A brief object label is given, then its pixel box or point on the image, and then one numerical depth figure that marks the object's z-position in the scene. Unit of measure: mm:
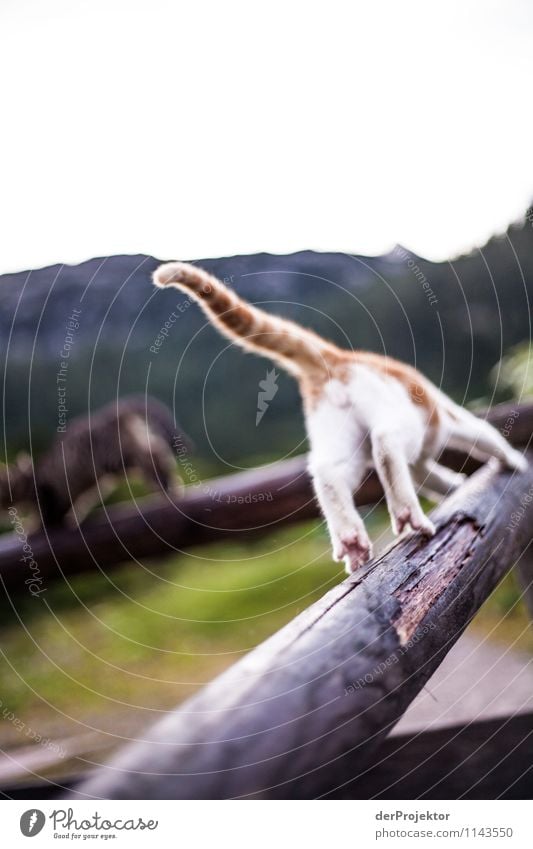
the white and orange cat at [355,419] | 843
